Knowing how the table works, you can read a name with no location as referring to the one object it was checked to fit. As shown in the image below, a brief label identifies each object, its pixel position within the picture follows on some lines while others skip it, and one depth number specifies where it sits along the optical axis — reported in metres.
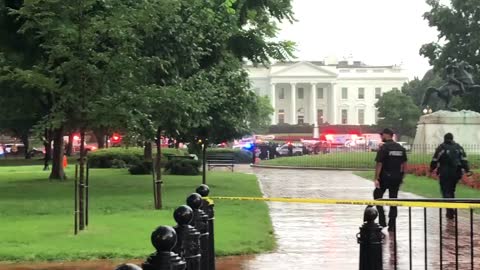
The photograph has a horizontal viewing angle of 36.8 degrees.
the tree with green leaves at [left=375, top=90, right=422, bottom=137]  106.88
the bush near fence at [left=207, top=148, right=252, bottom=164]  50.94
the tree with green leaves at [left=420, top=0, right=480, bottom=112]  46.32
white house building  142.75
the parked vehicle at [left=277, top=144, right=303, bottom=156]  61.67
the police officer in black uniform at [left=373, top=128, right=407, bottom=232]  12.72
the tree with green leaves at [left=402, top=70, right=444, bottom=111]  109.45
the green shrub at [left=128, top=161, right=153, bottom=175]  30.58
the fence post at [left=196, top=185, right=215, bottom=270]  6.76
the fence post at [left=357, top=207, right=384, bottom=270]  5.69
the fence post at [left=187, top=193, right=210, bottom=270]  6.03
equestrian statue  37.44
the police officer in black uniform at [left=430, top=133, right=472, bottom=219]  14.14
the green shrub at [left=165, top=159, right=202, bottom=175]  30.42
